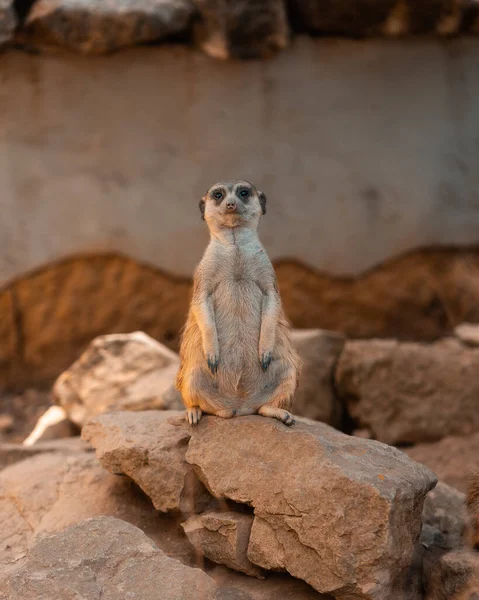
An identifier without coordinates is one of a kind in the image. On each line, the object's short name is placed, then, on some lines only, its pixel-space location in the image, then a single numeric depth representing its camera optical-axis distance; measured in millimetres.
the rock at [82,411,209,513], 3504
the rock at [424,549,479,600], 3025
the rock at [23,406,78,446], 5445
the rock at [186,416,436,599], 2934
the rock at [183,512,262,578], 3215
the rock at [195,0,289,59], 6246
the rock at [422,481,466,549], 3579
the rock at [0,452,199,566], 3541
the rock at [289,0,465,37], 6477
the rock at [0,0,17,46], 5922
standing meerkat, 3510
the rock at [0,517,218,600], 2971
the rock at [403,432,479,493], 4730
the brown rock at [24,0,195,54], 5984
